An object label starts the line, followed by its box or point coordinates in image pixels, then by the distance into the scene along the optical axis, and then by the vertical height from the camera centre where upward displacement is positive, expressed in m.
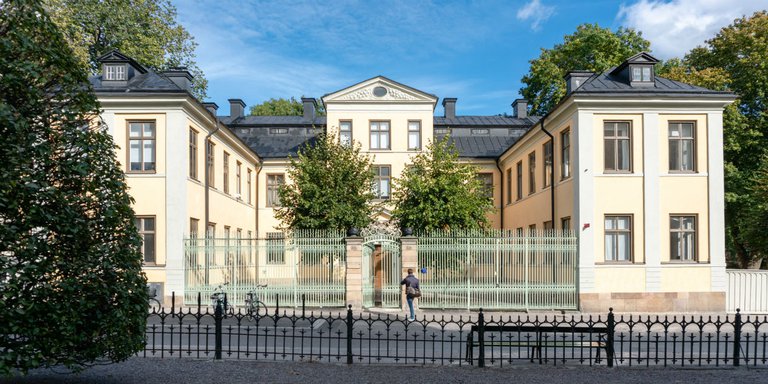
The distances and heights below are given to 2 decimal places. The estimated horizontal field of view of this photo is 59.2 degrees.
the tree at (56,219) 7.33 +0.06
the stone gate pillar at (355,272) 21.58 -1.56
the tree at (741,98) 33.22 +6.39
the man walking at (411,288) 19.56 -1.89
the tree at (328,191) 26.72 +1.28
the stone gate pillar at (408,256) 21.67 -1.05
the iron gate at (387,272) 22.14 -1.61
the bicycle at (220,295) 18.73 -2.17
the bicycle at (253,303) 19.35 -2.33
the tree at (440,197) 25.59 +1.00
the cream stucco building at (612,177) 21.58 +1.52
